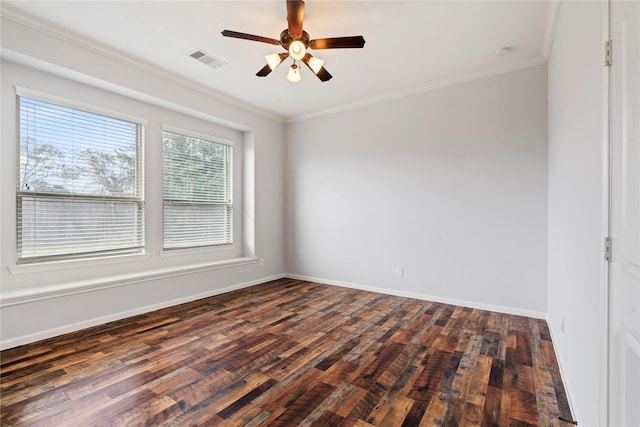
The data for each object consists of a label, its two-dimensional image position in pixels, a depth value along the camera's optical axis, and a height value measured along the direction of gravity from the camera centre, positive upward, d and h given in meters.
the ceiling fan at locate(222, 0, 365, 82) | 2.30 +1.45
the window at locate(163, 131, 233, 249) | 4.08 +0.32
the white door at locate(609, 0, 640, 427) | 0.95 -0.02
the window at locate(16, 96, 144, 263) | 2.88 +0.32
